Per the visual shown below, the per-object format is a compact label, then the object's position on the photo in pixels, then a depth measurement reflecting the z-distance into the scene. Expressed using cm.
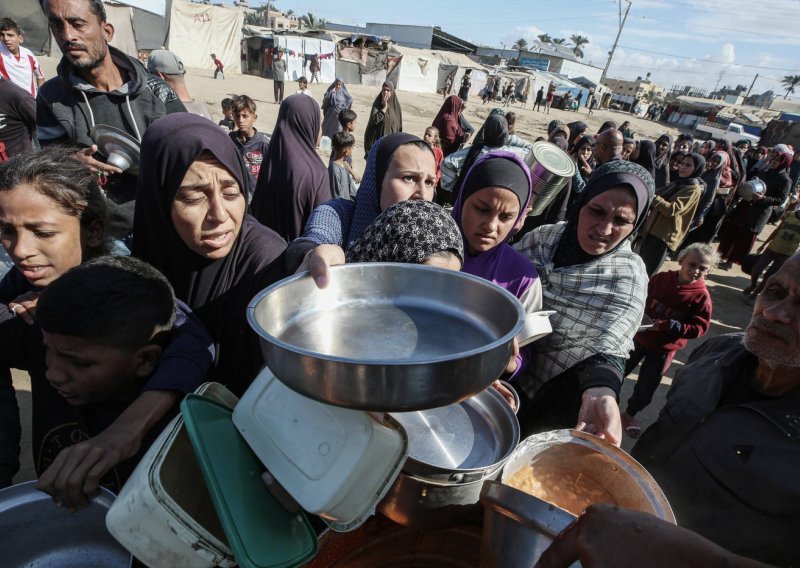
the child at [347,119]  608
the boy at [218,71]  2000
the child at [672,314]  310
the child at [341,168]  399
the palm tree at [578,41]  8944
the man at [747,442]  125
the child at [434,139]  577
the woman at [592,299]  174
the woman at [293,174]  308
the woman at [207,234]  141
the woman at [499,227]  173
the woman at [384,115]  691
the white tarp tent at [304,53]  2453
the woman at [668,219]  470
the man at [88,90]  231
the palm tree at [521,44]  7125
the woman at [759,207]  662
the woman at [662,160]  700
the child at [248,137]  407
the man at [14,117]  314
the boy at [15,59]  470
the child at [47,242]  130
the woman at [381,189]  191
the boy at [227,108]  470
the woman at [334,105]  825
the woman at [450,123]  723
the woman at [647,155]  547
